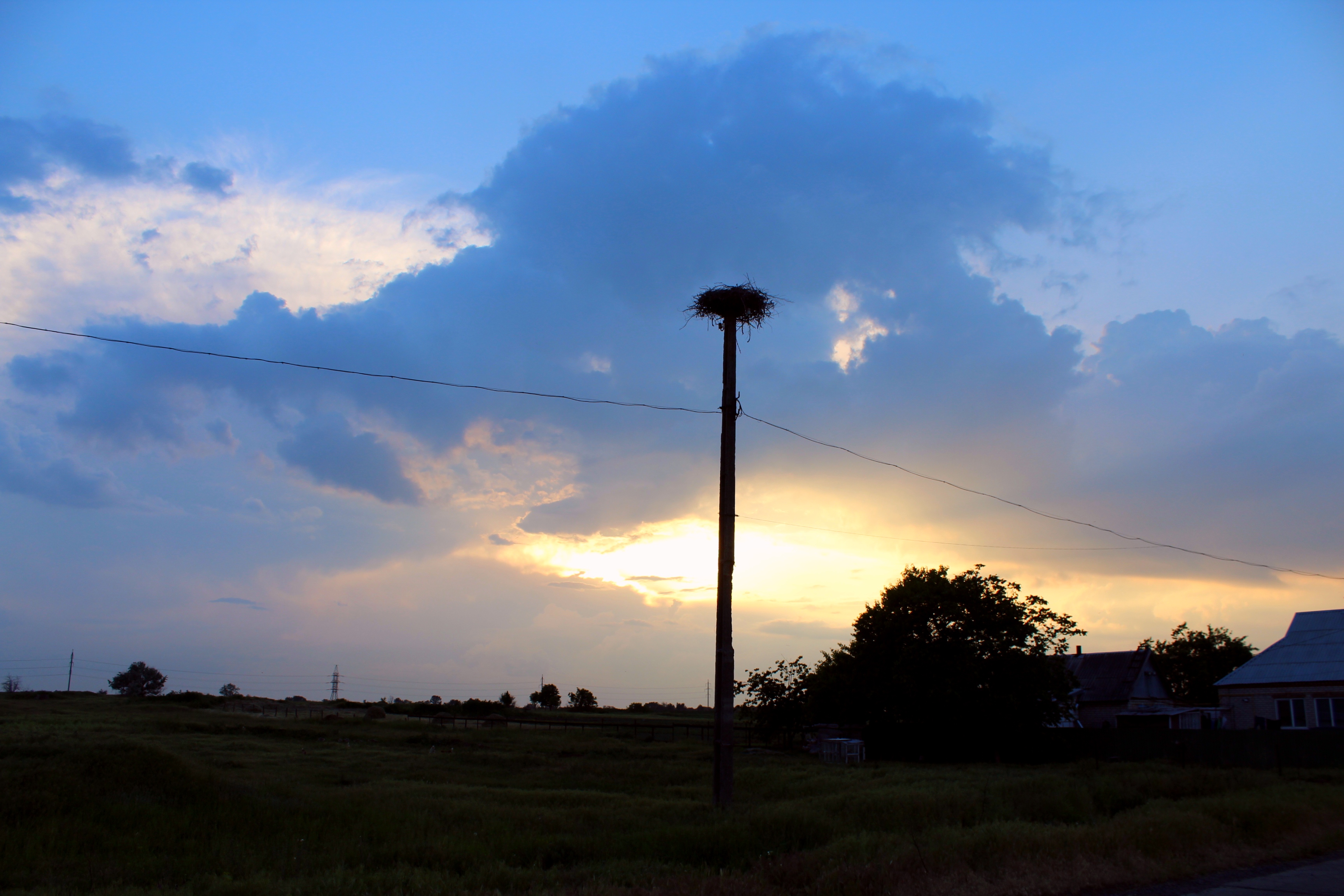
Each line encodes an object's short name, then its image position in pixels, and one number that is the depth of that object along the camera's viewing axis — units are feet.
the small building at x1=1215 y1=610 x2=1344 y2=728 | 125.08
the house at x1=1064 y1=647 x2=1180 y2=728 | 195.42
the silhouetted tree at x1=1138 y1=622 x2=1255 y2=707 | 274.98
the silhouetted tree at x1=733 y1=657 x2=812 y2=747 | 160.45
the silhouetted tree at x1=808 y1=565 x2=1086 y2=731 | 129.39
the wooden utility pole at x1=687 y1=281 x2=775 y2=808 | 50.85
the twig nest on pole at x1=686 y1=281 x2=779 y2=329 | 55.72
